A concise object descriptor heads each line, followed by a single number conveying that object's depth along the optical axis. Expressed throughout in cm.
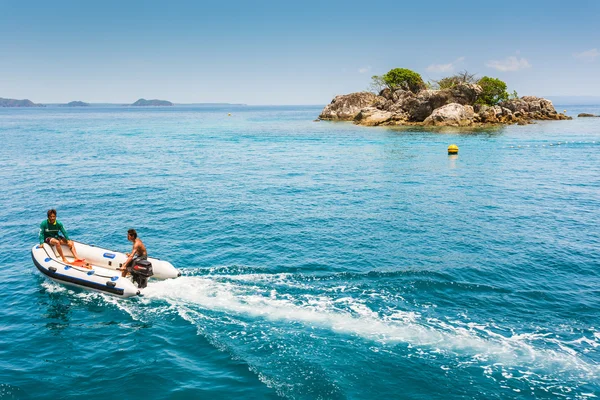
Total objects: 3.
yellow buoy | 5291
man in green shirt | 1894
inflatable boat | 1686
